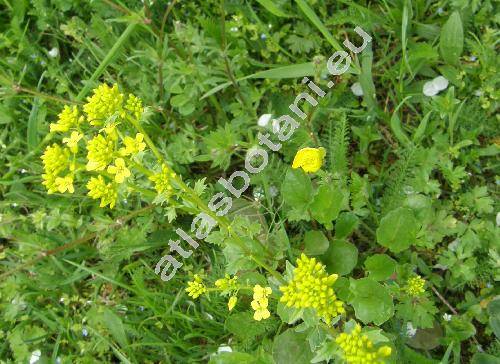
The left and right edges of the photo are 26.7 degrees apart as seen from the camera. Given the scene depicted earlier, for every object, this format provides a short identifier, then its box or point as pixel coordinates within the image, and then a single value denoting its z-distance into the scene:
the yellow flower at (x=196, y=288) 0.57
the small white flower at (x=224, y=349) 0.66
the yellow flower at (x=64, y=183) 0.56
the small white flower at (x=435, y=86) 0.68
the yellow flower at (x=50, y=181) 0.56
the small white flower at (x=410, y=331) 0.64
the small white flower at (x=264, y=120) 0.68
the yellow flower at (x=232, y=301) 0.57
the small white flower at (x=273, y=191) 0.68
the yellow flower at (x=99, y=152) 0.55
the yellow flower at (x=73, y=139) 0.56
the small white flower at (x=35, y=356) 0.70
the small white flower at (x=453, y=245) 0.65
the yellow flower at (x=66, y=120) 0.57
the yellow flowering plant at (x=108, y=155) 0.55
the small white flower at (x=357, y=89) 0.70
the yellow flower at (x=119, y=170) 0.55
